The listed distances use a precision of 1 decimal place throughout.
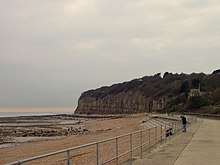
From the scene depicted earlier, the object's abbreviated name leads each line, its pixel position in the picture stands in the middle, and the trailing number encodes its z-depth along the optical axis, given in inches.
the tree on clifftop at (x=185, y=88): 3361.6
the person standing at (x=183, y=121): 844.5
